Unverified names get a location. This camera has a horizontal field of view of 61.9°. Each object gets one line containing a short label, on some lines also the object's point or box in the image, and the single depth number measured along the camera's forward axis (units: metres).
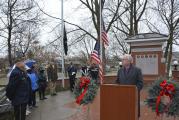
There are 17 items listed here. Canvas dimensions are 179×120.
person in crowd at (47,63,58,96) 8.13
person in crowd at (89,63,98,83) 11.84
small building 11.02
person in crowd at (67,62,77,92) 9.50
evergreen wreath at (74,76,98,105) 4.33
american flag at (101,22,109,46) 8.70
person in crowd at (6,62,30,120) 3.65
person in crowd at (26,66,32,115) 5.42
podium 3.00
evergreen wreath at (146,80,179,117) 3.39
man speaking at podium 3.60
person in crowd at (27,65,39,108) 5.80
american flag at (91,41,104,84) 8.59
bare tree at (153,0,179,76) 15.63
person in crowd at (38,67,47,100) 7.01
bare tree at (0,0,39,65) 10.35
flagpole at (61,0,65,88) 10.83
